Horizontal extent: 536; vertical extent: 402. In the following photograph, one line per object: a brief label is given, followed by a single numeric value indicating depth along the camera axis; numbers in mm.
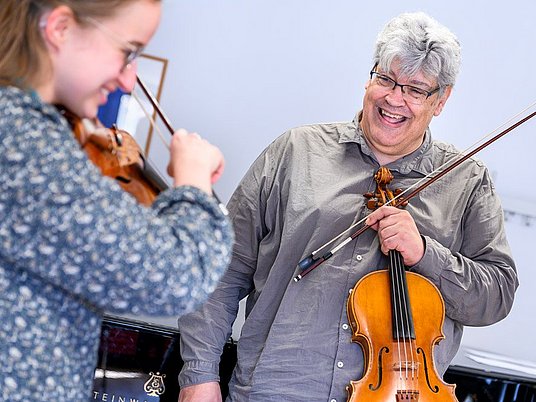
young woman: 1022
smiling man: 1905
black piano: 2332
